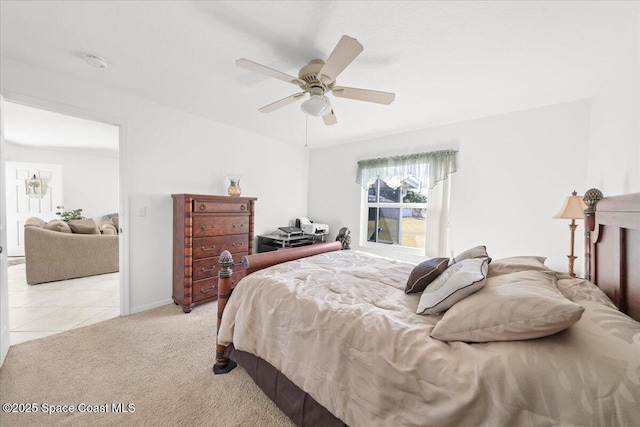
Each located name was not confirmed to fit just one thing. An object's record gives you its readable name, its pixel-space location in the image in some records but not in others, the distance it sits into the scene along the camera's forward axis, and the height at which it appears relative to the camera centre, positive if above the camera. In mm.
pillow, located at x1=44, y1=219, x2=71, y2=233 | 3576 -410
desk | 3598 -583
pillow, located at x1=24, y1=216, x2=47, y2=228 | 3664 -369
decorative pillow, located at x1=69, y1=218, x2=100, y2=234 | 3747 -440
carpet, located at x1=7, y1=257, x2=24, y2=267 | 4288 -1168
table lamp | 1922 +12
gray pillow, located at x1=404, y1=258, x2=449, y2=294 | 1362 -399
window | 3094 +79
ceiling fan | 1427 +857
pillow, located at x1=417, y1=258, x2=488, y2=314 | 1027 -363
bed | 664 -511
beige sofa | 3242 -748
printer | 3962 -382
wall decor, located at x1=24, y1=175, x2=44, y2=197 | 5031 +286
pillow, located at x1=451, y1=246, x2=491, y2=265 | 1487 -295
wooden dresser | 2566 -449
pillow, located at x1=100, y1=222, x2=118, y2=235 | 4191 -518
